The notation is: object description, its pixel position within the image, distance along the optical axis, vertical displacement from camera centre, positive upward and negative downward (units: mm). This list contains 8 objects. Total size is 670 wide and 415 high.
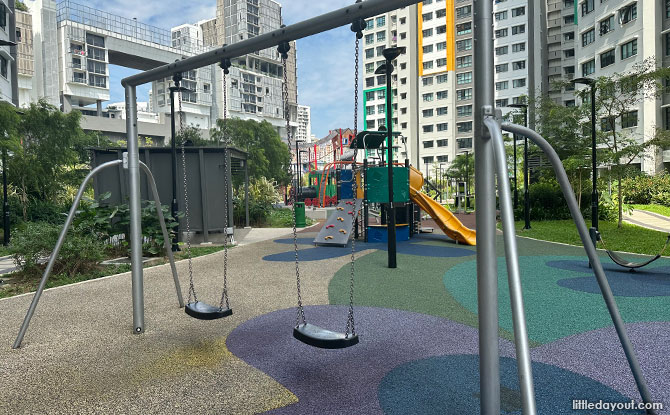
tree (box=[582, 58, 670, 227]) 15109 +3353
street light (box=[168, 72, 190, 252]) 12024 +377
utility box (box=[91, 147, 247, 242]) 13594 +637
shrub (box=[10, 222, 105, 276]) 8289 -883
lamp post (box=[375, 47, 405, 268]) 8844 +664
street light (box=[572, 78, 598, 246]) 10469 +572
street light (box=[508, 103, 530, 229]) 15773 -520
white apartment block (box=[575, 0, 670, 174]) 29016 +10357
